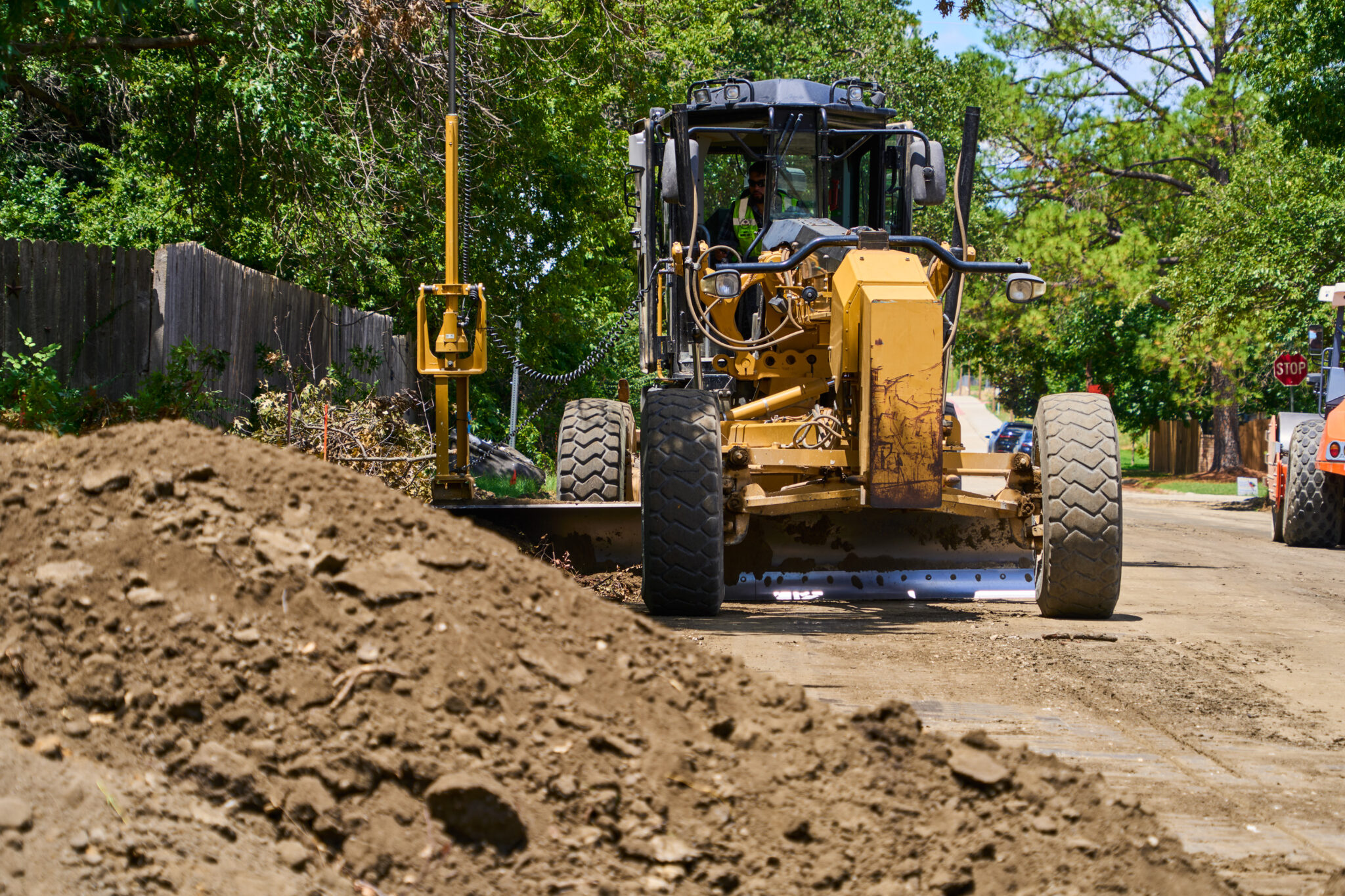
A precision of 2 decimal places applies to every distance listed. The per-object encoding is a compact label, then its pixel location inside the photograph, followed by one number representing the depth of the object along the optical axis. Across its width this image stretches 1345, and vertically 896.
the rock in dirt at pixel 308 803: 6.29
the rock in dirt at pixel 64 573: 7.43
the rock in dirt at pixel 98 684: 6.80
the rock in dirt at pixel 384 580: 7.66
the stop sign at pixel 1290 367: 44.00
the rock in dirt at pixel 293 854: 6.02
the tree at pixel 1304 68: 34.44
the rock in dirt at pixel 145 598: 7.33
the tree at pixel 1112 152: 58.84
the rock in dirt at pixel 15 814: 5.71
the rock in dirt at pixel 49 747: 6.36
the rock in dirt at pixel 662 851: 6.45
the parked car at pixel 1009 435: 68.94
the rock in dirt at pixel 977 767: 7.09
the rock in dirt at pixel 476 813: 6.33
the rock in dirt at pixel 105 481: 8.22
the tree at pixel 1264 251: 42.12
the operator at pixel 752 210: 18.45
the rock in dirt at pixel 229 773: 6.34
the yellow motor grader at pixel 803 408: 14.40
